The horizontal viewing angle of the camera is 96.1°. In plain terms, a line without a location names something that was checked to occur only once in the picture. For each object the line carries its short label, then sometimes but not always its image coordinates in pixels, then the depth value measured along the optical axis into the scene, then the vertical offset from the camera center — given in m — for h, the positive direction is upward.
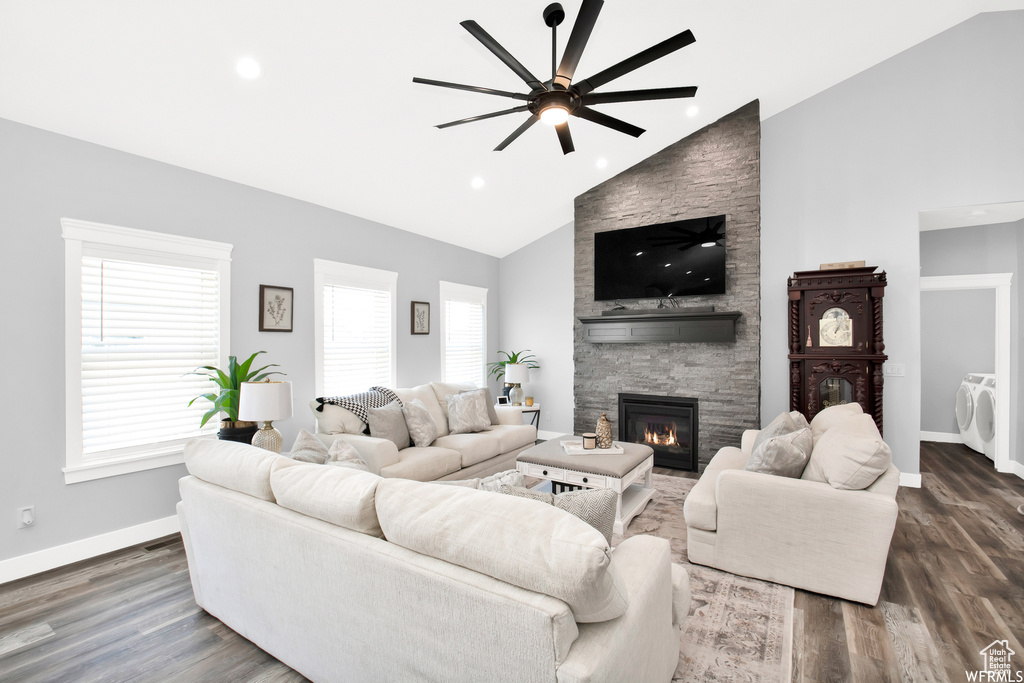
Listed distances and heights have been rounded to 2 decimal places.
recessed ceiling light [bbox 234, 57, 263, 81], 2.66 +1.61
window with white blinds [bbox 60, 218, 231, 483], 2.92 +0.02
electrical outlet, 2.73 -1.03
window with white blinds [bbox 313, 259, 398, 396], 4.40 +0.15
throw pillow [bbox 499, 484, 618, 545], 1.45 -0.53
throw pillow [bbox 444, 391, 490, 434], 4.51 -0.71
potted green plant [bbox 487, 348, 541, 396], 6.28 -0.28
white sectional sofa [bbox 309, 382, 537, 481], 3.45 -0.90
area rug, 1.93 -1.37
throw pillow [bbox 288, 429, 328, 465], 2.22 -0.53
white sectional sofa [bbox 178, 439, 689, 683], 1.16 -0.73
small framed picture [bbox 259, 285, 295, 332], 3.88 +0.30
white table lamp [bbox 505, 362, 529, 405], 5.86 -0.39
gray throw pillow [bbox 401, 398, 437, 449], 3.98 -0.72
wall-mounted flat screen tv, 4.91 +0.92
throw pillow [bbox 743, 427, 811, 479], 2.66 -0.66
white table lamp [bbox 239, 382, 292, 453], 2.93 -0.39
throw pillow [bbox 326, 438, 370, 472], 2.16 -0.55
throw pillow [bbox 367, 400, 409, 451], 3.80 -0.69
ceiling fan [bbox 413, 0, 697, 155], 2.14 +1.36
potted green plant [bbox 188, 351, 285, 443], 3.26 -0.41
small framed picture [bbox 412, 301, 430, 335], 5.41 +0.30
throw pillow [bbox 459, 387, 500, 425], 4.87 -0.68
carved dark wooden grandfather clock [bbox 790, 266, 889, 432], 4.26 +0.02
